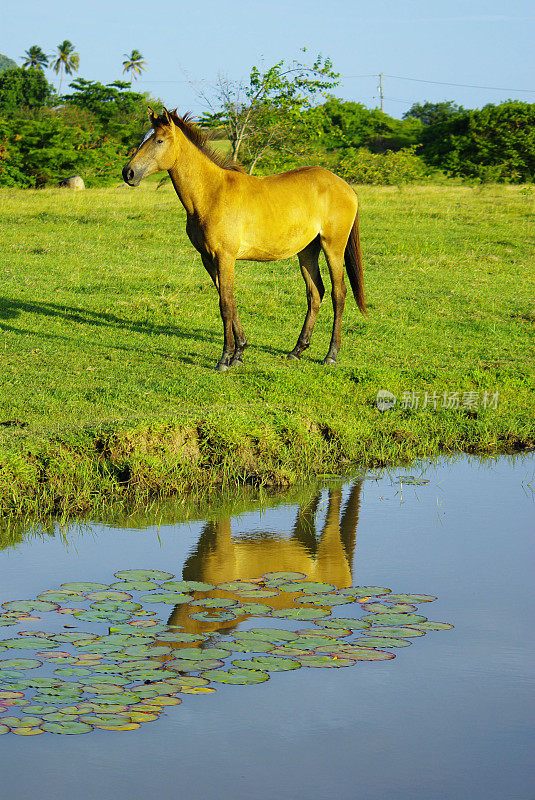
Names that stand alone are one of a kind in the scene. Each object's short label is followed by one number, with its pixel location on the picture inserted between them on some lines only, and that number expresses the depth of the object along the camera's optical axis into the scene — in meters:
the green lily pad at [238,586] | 10.62
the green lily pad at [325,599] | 10.18
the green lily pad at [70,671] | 8.27
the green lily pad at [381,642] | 9.05
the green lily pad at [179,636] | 9.15
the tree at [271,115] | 65.12
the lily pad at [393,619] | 9.62
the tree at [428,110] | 156.12
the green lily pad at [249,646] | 8.85
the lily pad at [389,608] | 9.91
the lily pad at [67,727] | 7.24
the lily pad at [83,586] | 10.50
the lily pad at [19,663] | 8.39
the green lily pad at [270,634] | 9.10
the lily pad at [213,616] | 9.63
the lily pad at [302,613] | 9.79
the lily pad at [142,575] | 10.95
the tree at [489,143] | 87.94
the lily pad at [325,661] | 8.54
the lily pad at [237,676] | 8.21
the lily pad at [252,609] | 9.82
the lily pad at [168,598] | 10.18
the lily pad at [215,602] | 10.11
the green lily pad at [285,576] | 11.04
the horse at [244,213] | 19.17
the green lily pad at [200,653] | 8.70
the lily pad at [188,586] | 10.62
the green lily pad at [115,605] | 9.91
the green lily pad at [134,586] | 10.55
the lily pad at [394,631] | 9.31
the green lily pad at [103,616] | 9.60
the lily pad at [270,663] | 8.46
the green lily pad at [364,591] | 10.49
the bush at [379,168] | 74.06
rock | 59.72
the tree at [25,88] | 127.56
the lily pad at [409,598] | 10.27
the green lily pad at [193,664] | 8.44
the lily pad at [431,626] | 9.52
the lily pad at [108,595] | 10.23
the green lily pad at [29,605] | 9.87
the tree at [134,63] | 196.75
